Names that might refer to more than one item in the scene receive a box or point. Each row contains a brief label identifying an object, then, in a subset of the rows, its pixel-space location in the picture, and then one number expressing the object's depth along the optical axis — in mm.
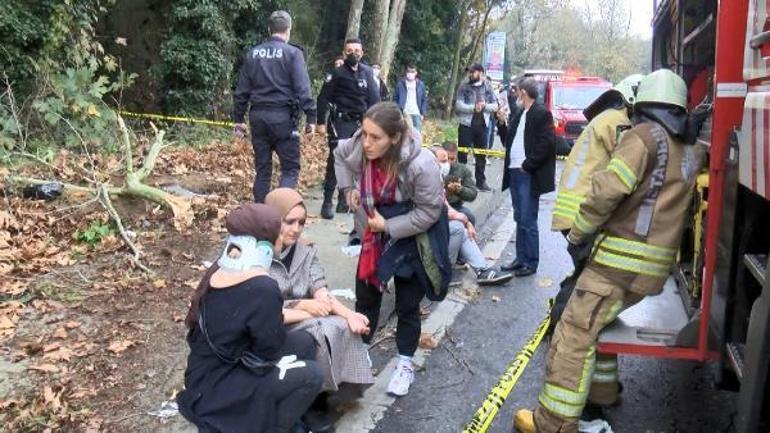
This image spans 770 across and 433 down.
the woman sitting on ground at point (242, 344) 2727
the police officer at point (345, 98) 7441
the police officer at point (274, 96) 6438
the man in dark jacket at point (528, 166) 5969
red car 16109
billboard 31031
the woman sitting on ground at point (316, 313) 3363
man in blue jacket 12440
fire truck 2297
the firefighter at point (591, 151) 3582
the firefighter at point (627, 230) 3057
